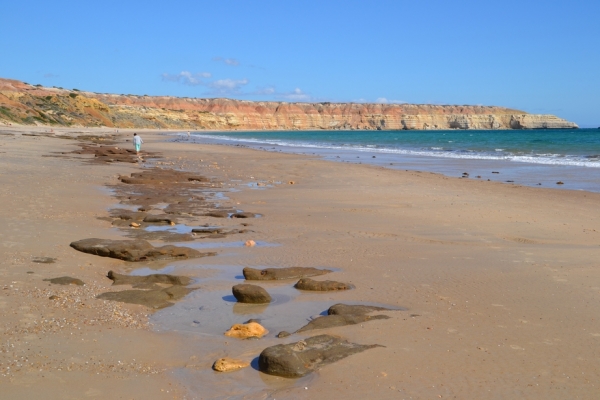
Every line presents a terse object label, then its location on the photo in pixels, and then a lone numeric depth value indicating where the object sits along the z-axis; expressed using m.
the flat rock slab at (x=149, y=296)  5.57
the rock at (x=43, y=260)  6.55
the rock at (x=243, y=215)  10.63
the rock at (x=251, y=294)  5.70
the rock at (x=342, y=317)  4.97
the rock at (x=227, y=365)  4.07
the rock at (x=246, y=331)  4.75
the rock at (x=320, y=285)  6.19
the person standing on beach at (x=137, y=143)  26.72
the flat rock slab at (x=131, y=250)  7.21
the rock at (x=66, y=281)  5.91
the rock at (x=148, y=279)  6.23
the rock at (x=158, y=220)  9.70
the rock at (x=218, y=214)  10.61
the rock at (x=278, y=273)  6.57
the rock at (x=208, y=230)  9.09
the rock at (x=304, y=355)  4.00
